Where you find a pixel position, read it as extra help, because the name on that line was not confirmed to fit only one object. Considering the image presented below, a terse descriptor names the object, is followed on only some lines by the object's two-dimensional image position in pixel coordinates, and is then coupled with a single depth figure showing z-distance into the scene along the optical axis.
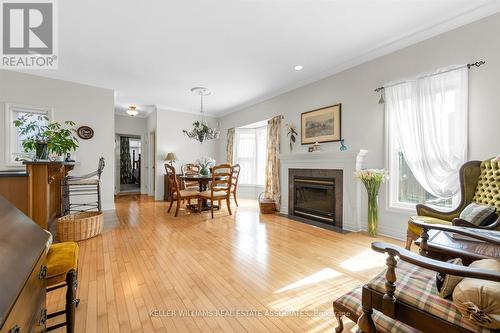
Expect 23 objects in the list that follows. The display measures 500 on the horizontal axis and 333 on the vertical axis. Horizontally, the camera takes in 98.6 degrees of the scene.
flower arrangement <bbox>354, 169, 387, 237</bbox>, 3.10
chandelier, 4.62
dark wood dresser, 0.65
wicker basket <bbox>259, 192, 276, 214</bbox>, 4.71
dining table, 4.51
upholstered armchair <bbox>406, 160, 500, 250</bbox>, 2.12
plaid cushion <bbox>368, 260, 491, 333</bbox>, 0.82
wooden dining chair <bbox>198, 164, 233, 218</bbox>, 4.21
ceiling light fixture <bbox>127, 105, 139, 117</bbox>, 6.19
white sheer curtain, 2.51
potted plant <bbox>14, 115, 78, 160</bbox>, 2.22
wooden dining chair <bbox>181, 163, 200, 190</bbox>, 6.02
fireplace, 3.74
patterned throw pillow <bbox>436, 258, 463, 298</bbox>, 0.89
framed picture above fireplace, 3.80
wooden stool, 1.17
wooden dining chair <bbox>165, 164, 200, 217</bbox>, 4.30
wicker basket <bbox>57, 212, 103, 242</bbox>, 2.82
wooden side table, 1.24
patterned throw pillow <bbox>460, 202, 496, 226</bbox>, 1.94
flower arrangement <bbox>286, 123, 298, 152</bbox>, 4.64
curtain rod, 2.38
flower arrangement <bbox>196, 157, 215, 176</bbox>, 4.84
